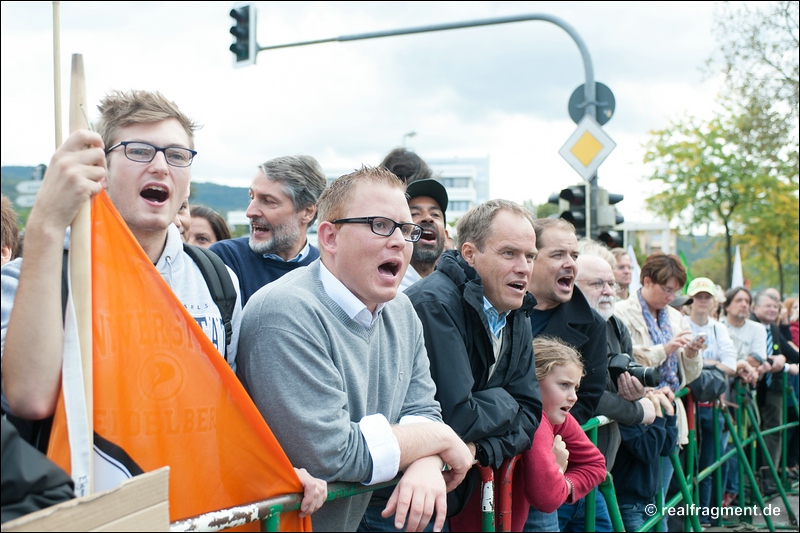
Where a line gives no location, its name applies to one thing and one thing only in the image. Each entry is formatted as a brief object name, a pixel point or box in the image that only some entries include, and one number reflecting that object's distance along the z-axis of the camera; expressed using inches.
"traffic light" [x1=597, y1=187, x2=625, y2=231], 409.4
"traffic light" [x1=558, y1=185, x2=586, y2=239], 408.8
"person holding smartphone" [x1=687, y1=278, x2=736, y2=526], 319.0
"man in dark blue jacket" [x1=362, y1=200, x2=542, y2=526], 130.6
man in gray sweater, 96.3
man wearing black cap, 187.6
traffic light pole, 406.0
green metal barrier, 81.1
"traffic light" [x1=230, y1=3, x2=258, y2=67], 496.4
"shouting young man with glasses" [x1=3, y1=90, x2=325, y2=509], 71.8
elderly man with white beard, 188.2
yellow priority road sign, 386.6
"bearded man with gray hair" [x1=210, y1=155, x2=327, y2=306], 173.5
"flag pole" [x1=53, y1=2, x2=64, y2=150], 70.3
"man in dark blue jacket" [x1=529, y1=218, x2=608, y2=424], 177.9
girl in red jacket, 144.4
